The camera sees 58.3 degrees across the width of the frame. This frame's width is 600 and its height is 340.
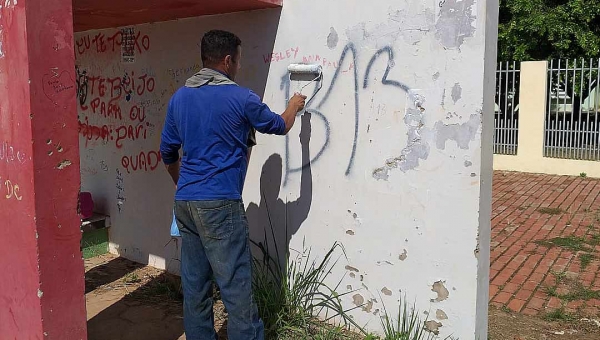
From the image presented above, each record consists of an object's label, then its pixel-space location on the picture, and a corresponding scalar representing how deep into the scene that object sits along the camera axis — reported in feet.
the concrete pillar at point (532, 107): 33.88
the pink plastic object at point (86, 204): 17.17
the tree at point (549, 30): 37.63
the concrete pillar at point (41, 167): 8.13
